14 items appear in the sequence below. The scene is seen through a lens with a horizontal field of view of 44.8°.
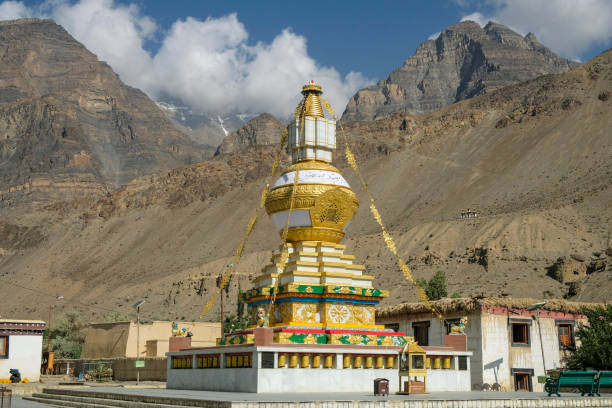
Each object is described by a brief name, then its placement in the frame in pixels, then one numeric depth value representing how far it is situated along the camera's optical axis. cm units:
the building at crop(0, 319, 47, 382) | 4078
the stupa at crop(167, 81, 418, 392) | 2191
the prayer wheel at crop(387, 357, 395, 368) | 2312
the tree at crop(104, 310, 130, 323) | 6953
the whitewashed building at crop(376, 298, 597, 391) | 3045
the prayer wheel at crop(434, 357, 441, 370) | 2419
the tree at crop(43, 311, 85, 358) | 6022
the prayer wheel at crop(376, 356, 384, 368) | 2298
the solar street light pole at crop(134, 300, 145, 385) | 4906
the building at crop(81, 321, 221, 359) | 4841
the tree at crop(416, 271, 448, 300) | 6088
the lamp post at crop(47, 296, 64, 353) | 5670
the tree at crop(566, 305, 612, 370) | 2583
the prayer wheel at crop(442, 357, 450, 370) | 2441
